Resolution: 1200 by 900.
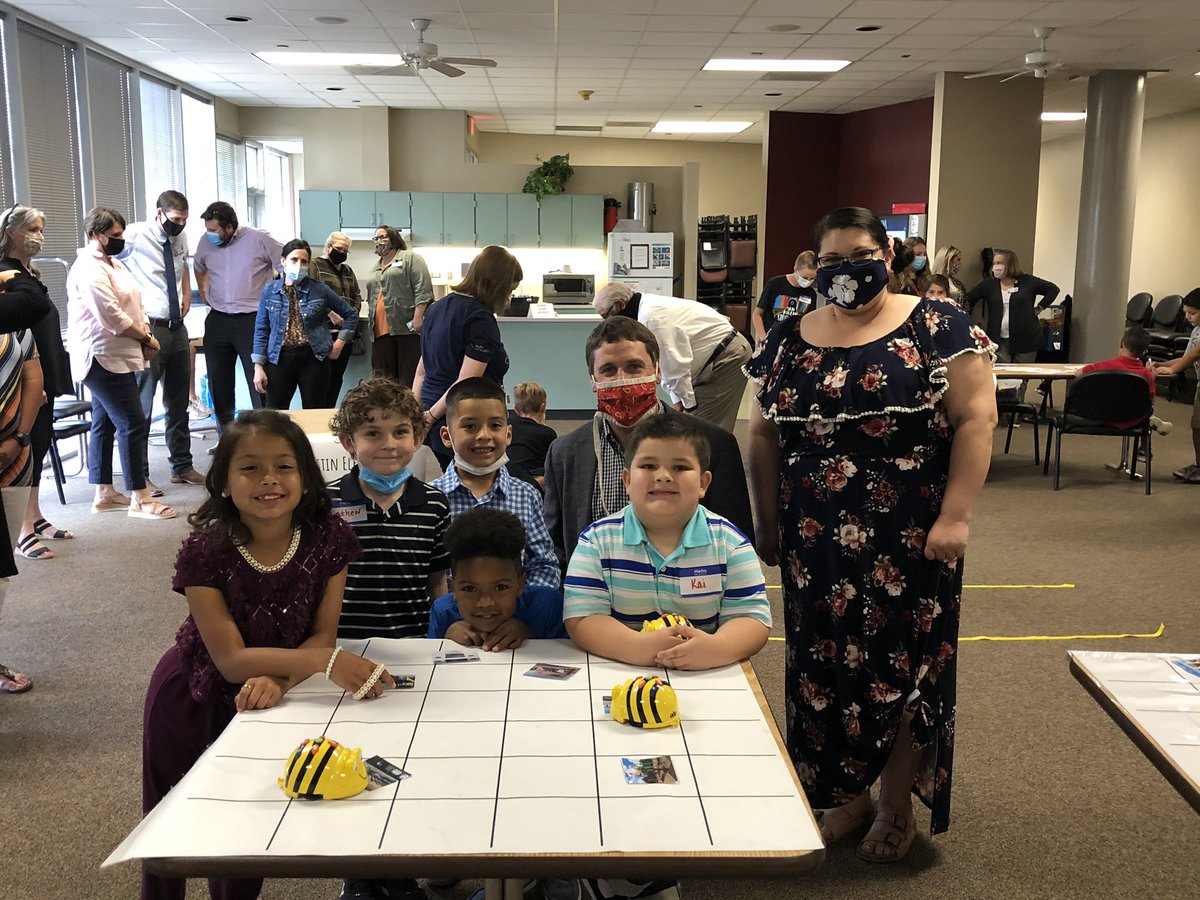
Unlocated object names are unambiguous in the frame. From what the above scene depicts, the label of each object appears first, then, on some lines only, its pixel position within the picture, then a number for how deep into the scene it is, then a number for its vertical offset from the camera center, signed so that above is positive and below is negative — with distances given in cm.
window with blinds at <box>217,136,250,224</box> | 1233 +117
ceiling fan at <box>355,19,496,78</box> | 808 +170
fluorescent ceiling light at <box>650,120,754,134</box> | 1449 +210
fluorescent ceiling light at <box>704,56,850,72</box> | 948 +195
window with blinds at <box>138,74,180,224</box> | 995 +131
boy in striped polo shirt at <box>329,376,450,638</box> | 220 -55
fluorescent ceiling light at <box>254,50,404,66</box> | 940 +195
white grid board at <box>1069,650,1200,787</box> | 144 -65
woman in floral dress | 212 -47
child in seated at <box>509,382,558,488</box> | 347 -58
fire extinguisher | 1217 +71
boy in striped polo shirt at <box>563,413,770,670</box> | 185 -52
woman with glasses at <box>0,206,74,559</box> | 402 -30
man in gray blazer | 240 -43
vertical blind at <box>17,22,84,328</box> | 750 +94
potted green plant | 1199 +112
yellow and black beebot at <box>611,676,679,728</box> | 146 -61
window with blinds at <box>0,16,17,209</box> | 703 +81
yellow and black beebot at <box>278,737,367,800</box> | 125 -61
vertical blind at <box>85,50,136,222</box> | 865 +115
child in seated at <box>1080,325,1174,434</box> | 674 -55
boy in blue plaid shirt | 238 -44
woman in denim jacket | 640 -41
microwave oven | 1080 -17
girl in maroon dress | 177 -56
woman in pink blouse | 550 -40
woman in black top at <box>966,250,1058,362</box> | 912 -27
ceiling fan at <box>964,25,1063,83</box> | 851 +179
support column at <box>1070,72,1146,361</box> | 961 +66
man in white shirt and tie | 638 -22
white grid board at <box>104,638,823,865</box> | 117 -64
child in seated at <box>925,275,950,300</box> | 764 -8
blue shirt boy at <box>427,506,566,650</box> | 186 -61
